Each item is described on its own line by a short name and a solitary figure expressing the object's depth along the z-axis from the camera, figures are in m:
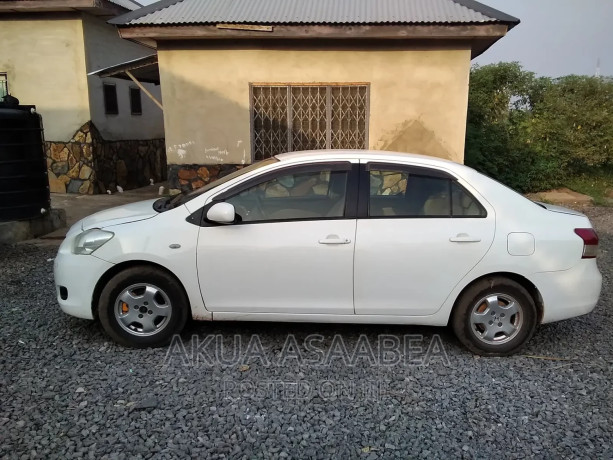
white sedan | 3.94
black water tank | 7.10
